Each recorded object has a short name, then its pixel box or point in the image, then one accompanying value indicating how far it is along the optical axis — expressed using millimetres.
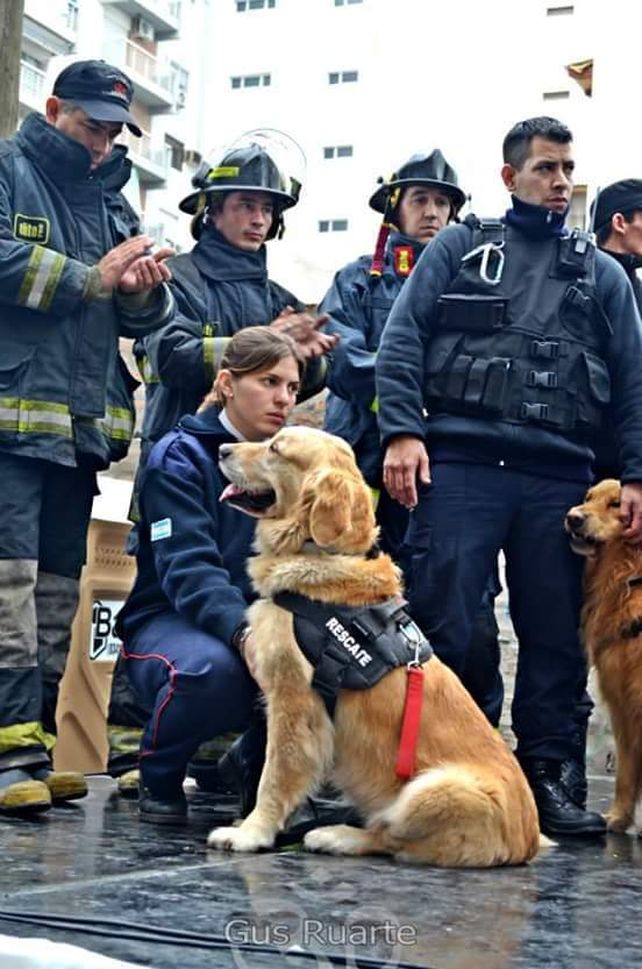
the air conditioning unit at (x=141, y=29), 44656
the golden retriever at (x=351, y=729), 3348
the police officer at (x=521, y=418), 4156
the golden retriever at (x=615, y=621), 4207
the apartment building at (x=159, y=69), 42312
